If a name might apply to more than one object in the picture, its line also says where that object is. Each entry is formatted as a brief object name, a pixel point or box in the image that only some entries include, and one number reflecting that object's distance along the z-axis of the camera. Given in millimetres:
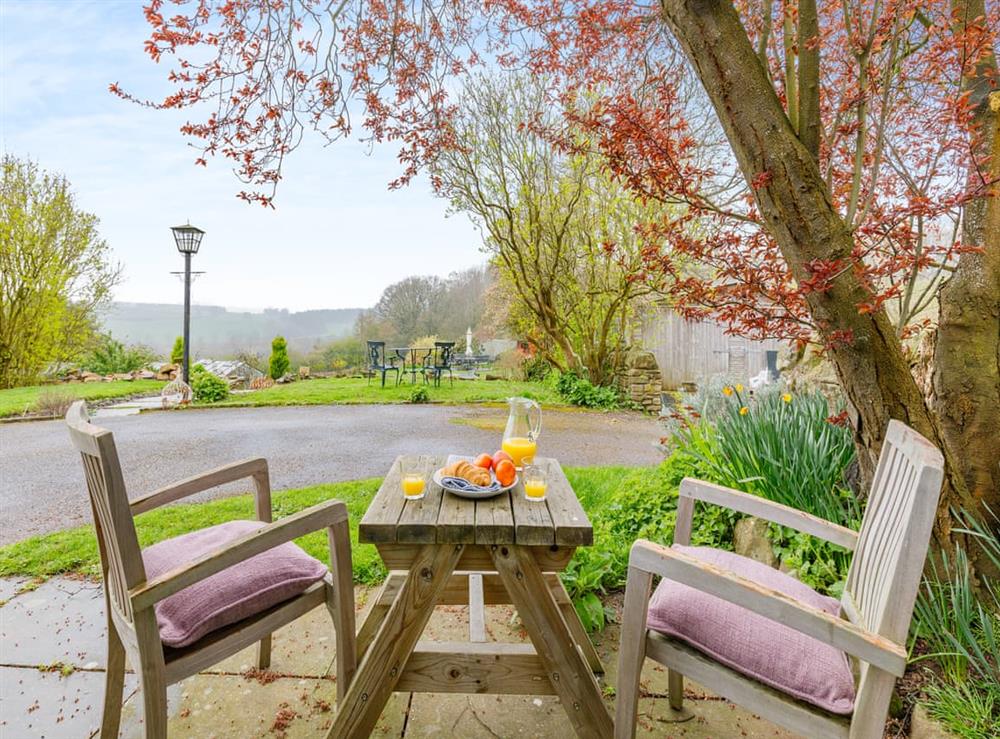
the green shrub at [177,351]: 9570
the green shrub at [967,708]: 1120
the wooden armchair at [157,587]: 1065
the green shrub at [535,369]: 9305
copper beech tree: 1585
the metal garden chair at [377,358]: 8867
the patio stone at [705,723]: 1431
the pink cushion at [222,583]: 1157
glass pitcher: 1653
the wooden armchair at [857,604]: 932
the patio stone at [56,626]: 1724
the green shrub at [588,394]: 7309
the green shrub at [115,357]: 9291
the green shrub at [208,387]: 7402
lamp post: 7355
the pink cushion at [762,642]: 1011
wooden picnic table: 1229
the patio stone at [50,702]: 1414
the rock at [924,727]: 1149
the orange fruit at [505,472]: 1444
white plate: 1380
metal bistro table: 9195
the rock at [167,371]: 9352
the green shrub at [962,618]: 1254
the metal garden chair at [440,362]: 9036
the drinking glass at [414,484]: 1390
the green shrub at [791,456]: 1931
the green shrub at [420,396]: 7434
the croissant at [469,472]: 1430
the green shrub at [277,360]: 10422
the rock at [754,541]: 1977
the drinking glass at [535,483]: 1378
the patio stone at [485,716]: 1428
